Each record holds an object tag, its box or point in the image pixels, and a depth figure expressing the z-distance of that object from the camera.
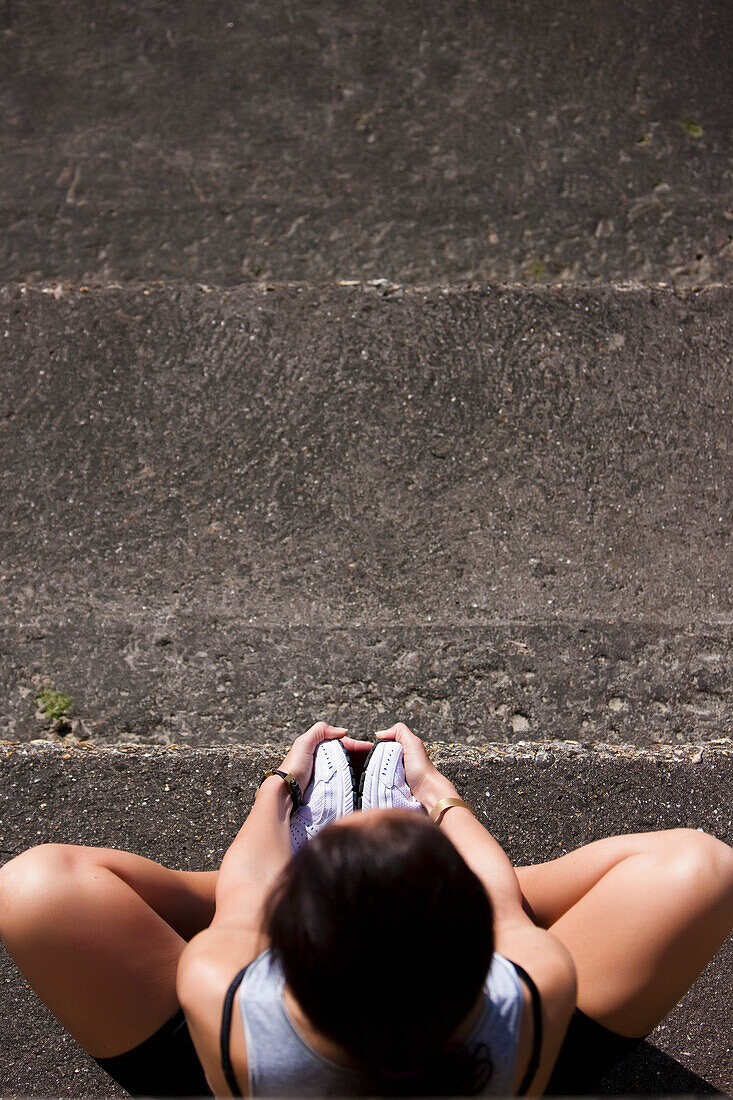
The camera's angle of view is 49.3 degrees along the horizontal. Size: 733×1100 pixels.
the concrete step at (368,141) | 2.99
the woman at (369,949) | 1.12
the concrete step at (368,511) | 2.39
